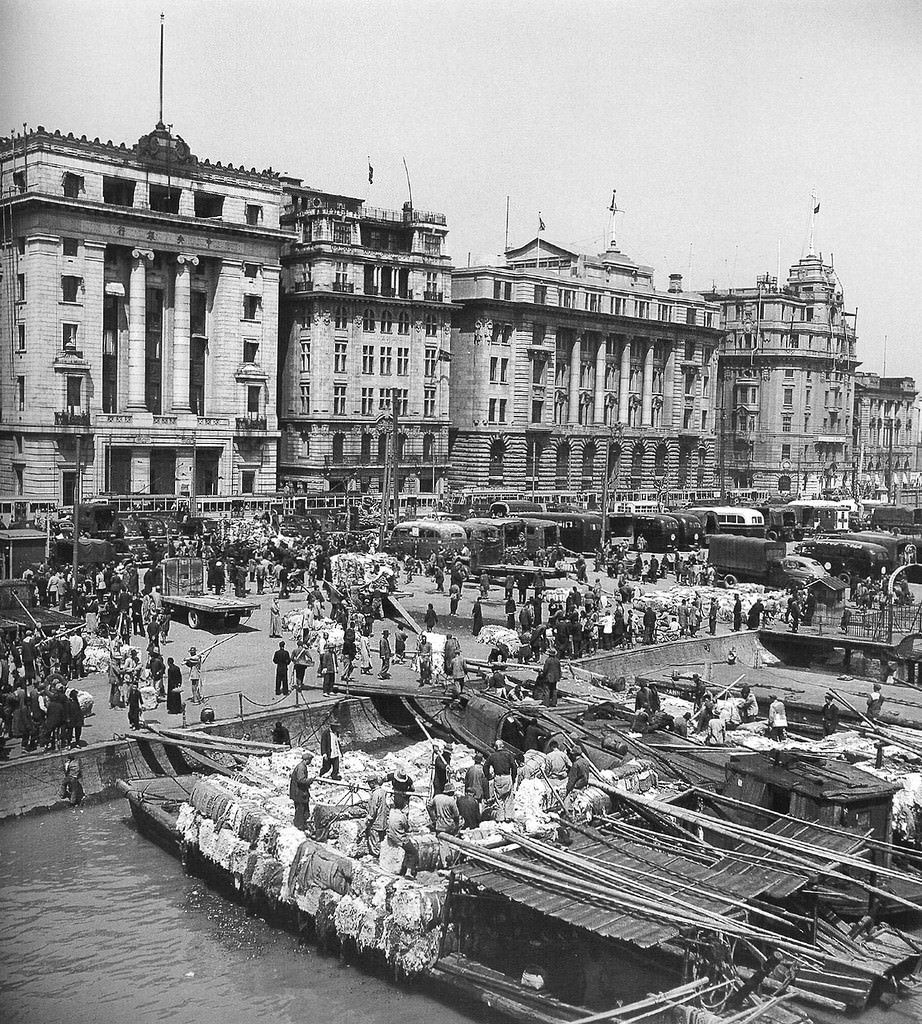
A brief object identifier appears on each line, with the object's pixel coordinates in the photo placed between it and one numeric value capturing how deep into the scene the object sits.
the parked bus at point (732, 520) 72.06
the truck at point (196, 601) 37.34
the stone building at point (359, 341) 78.56
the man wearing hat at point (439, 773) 21.09
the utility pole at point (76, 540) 41.94
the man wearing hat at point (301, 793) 19.88
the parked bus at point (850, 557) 57.31
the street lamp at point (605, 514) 63.97
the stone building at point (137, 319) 63.66
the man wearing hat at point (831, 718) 28.19
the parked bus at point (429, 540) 56.03
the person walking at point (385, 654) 33.03
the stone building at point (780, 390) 116.56
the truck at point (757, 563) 52.25
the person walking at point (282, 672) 29.78
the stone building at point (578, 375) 89.00
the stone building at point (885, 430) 133.38
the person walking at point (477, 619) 39.09
